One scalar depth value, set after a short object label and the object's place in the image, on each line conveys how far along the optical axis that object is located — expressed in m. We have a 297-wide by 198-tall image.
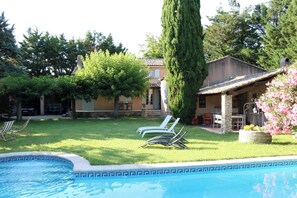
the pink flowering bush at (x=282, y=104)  12.94
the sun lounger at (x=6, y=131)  15.69
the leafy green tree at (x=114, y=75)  27.62
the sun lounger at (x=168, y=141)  13.24
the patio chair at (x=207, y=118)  23.41
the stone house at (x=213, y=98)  18.62
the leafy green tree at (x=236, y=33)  45.12
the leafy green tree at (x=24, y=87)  25.59
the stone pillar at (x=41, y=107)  38.82
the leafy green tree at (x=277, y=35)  37.12
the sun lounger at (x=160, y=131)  16.27
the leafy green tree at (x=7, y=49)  24.57
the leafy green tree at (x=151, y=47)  57.91
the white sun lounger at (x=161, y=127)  17.47
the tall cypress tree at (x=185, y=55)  22.69
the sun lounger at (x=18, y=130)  17.28
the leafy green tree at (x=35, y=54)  43.97
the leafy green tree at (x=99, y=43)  49.31
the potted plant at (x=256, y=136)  14.44
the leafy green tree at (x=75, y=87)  27.75
